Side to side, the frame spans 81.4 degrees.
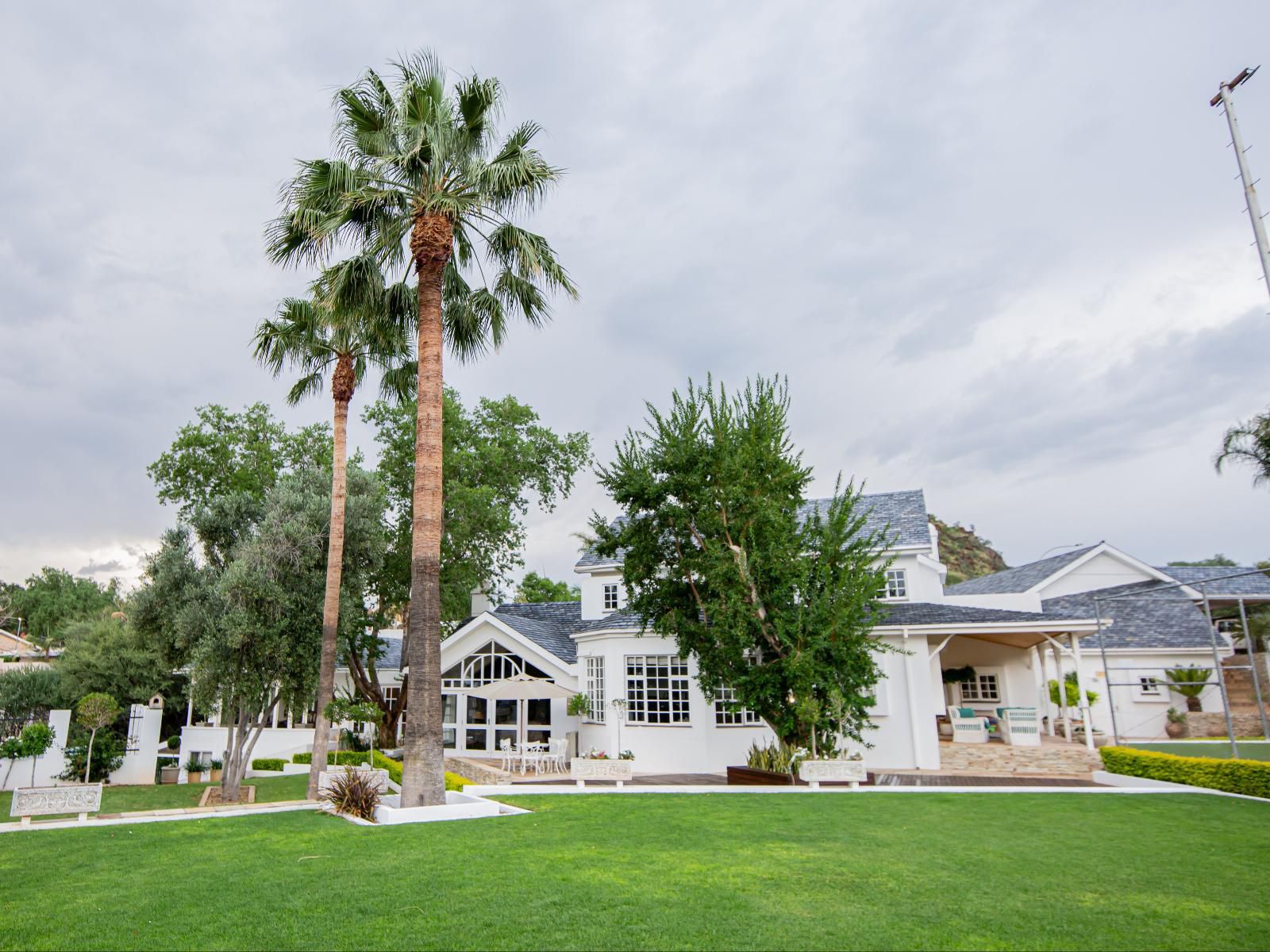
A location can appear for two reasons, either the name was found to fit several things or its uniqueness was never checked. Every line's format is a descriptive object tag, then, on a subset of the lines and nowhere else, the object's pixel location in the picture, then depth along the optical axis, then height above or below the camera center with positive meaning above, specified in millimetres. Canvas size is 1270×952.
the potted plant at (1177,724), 24875 -2257
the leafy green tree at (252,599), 17391 +2008
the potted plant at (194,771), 24812 -2853
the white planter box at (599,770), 17219 -2210
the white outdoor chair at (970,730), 20844 -1885
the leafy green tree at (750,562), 16141 +2356
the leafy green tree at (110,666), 25016 +678
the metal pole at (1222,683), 13648 -536
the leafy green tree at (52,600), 65750 +7836
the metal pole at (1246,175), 12414 +8055
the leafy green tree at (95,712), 21000 -697
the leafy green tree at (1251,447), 23203 +6439
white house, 18734 +233
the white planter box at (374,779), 13170 -1824
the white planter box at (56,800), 11484 -1738
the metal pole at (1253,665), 13383 -217
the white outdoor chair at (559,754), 20344 -2144
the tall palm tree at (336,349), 14297 +7319
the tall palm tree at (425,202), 11906 +8168
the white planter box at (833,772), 15281 -2142
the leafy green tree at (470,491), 30188 +7978
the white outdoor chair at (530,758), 19641 -2177
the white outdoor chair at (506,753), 19719 -2036
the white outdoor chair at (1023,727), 19641 -1743
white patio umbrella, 21062 -437
